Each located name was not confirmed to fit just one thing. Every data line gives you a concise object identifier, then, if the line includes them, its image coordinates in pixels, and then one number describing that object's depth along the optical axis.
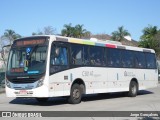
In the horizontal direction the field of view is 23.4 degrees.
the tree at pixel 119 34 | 82.06
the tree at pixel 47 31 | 65.44
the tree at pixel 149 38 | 65.56
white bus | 16.39
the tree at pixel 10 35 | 77.09
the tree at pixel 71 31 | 74.19
